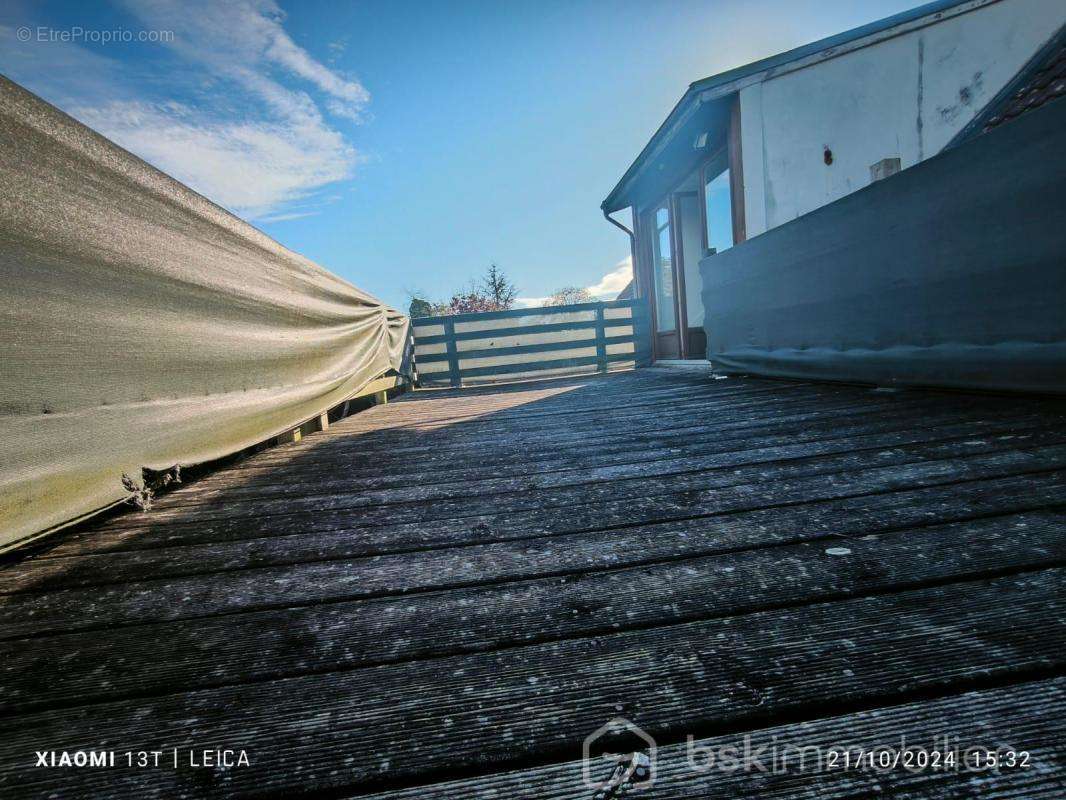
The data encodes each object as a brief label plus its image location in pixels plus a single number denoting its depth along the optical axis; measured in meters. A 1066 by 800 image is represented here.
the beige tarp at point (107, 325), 1.14
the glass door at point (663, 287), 6.95
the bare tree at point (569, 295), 17.73
